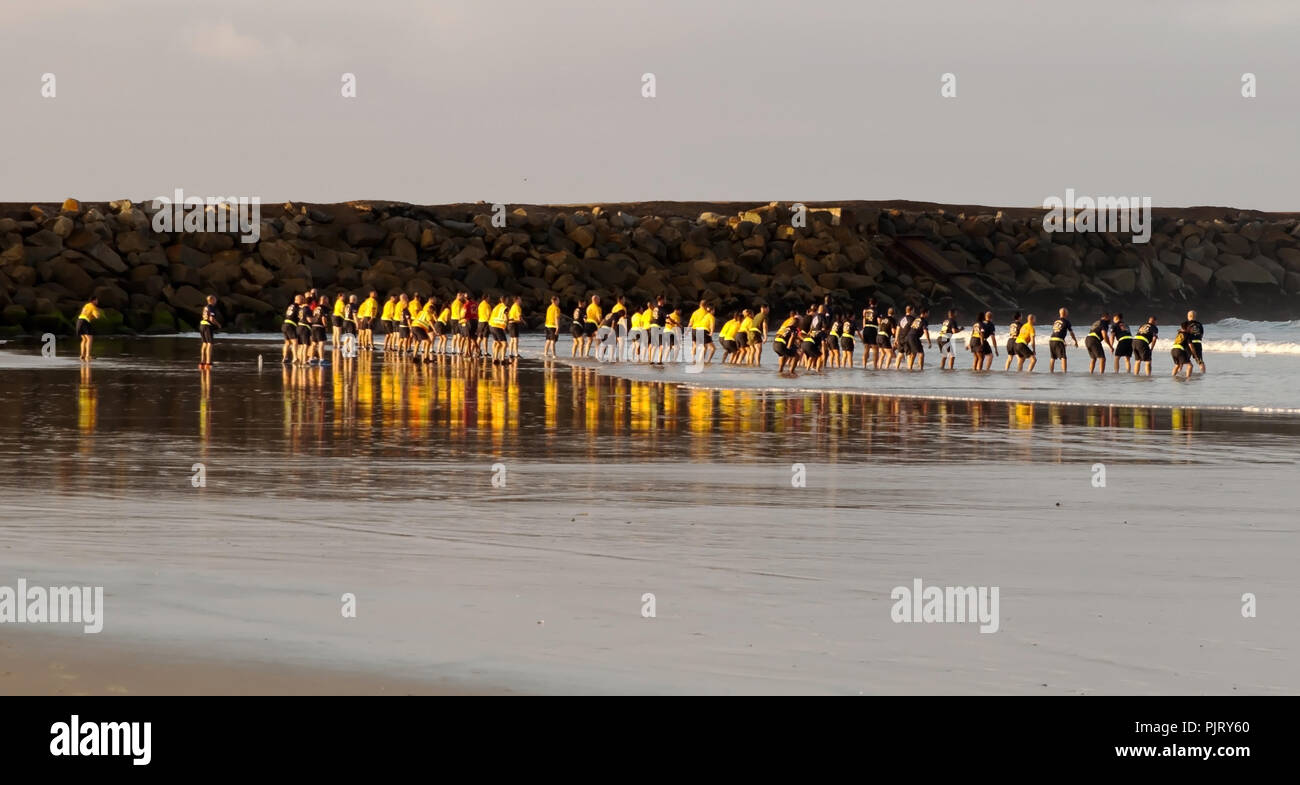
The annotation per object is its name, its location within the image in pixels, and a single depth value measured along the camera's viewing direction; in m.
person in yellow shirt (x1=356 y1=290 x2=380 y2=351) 52.06
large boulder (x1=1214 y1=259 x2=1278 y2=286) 102.81
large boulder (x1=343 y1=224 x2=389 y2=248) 87.00
